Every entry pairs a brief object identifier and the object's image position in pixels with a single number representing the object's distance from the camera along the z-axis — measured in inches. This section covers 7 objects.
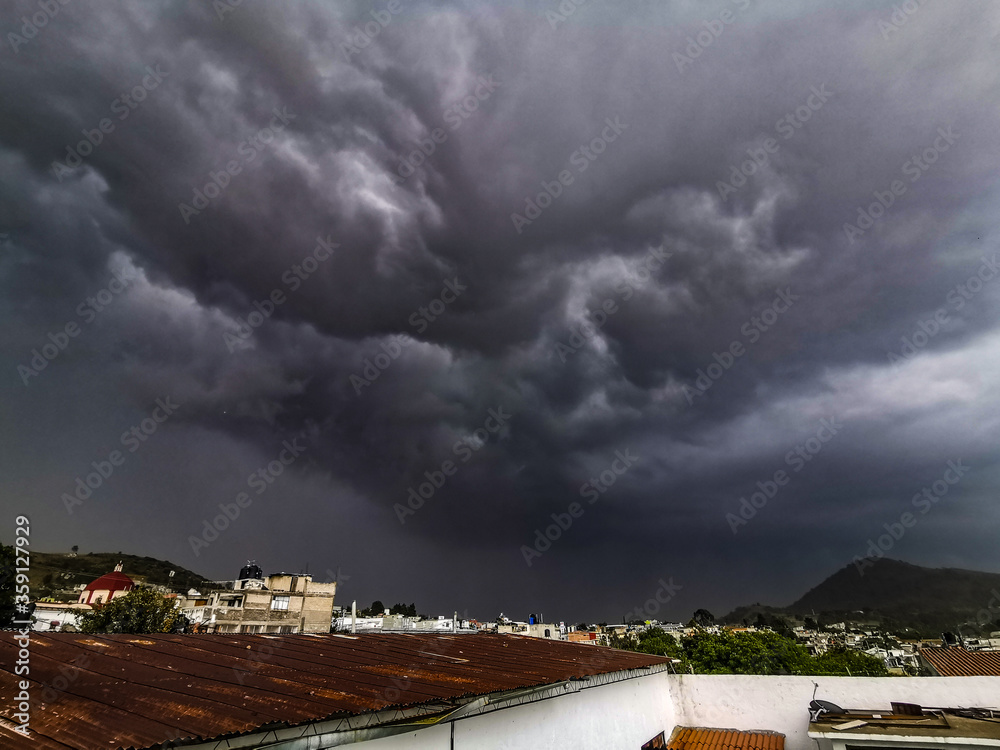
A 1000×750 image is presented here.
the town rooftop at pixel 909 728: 412.2
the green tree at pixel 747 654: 1424.7
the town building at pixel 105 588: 2057.1
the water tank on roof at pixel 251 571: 2762.6
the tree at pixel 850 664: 1290.6
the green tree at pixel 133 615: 1257.4
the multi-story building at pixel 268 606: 1763.0
